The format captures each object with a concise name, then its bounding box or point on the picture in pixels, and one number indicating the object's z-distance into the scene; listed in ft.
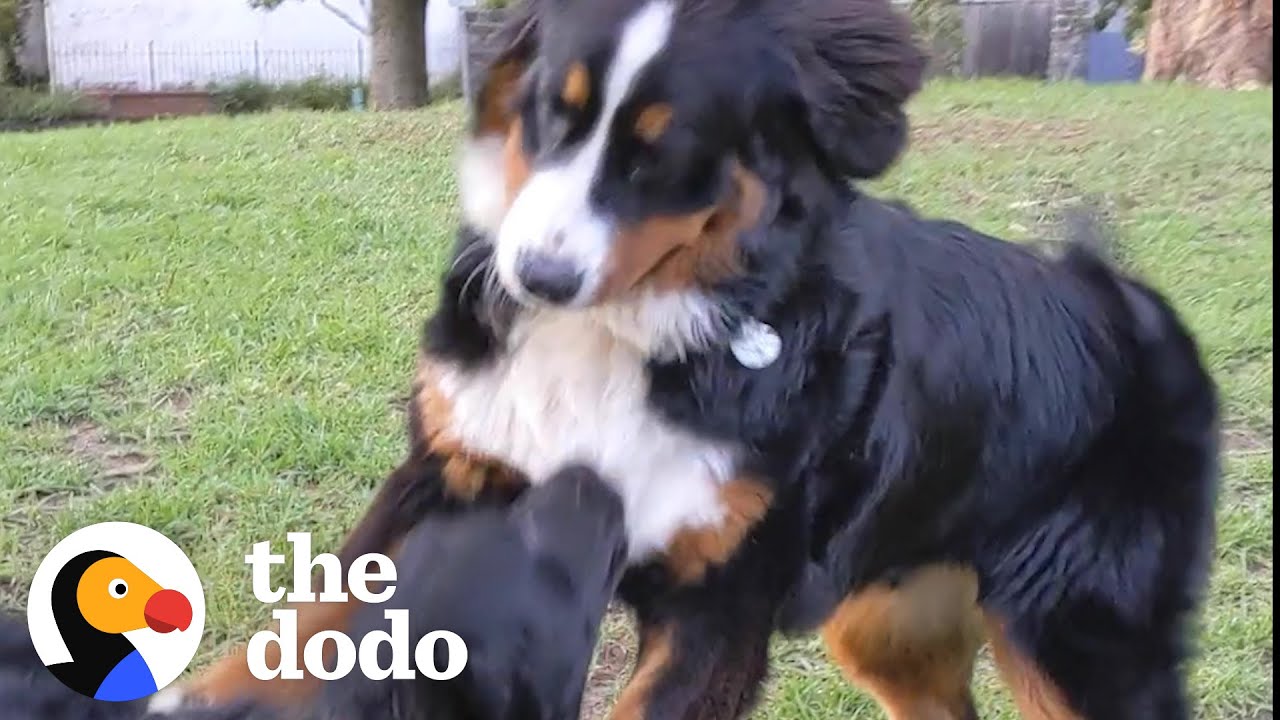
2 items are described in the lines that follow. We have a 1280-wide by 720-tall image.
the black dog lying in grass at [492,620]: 3.25
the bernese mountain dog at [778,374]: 4.06
